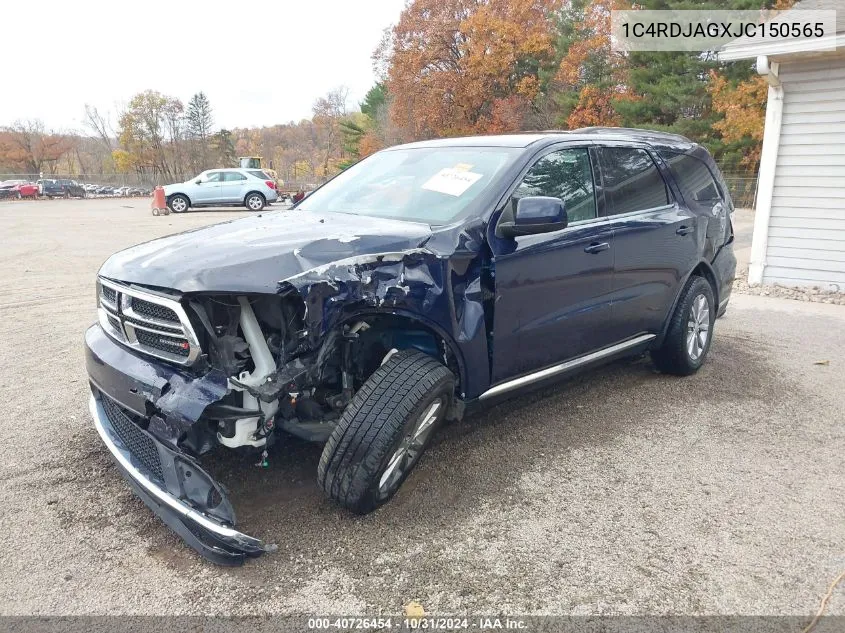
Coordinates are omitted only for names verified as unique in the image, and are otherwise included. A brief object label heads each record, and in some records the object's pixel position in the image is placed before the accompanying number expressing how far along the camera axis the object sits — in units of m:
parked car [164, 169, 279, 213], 23.42
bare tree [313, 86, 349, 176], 79.50
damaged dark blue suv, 2.62
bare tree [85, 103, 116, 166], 86.62
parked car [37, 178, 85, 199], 45.03
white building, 8.09
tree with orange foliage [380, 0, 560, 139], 34.75
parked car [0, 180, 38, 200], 43.03
